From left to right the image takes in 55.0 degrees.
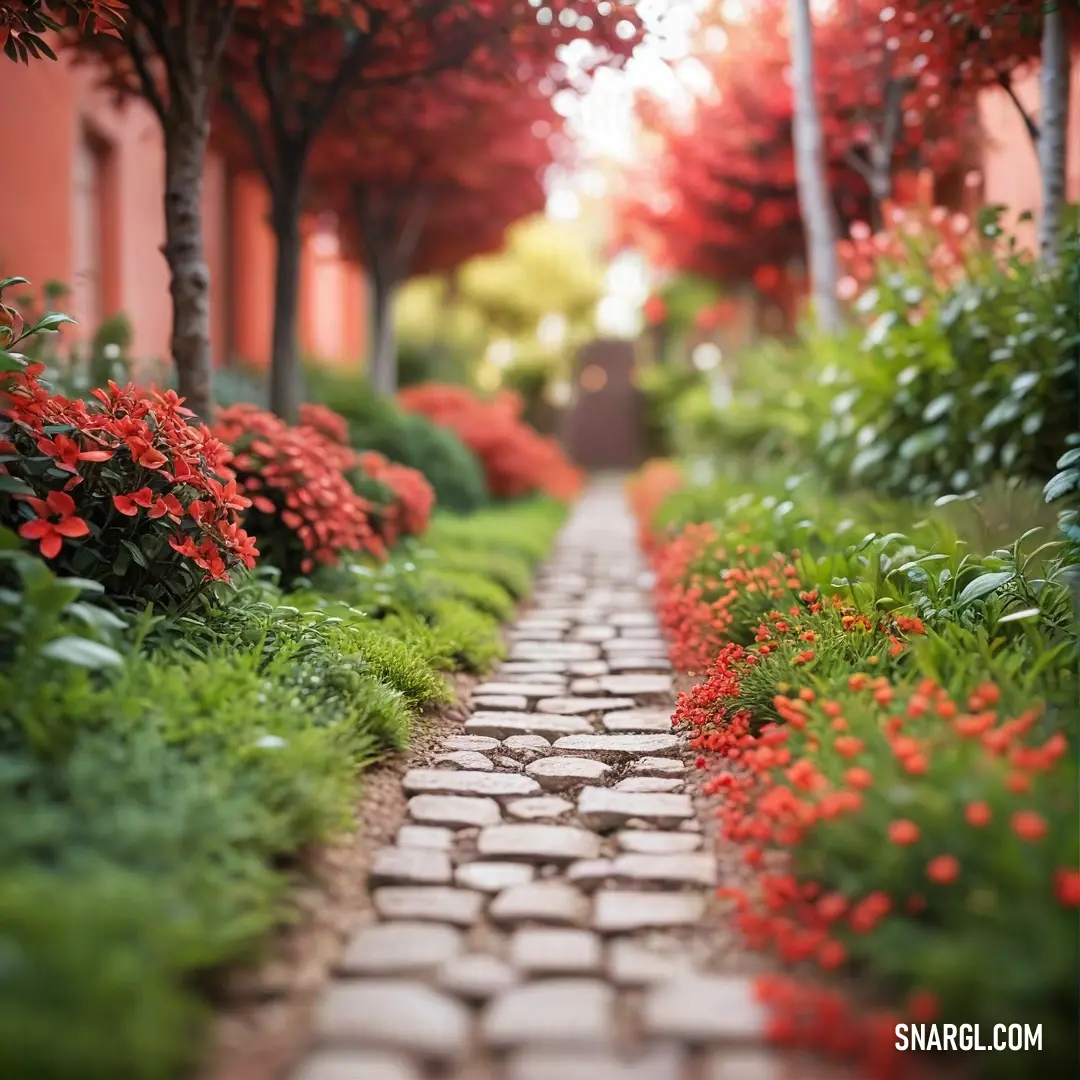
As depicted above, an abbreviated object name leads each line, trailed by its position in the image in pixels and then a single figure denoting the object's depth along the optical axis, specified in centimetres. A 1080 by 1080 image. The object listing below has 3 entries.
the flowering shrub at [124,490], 288
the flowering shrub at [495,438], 955
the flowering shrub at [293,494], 429
